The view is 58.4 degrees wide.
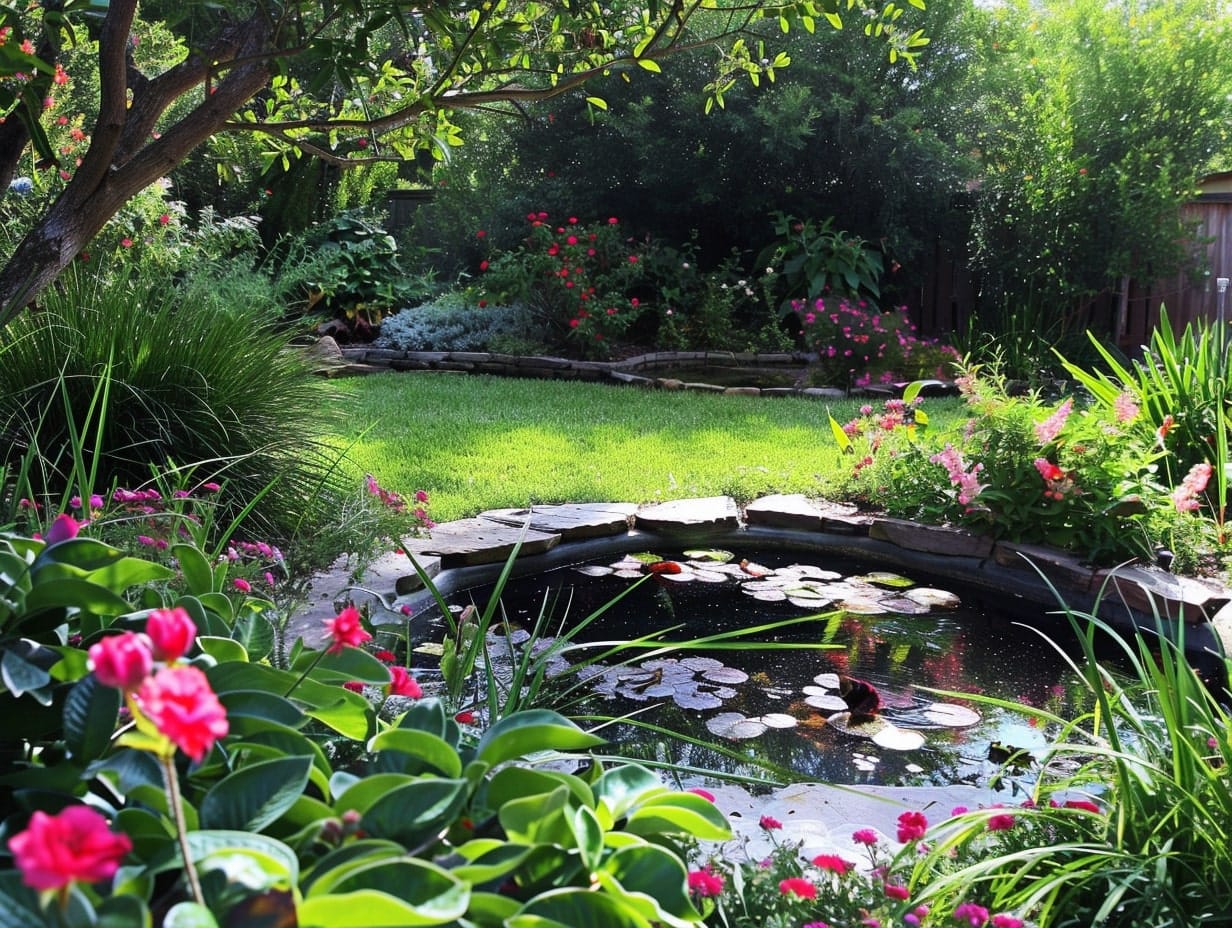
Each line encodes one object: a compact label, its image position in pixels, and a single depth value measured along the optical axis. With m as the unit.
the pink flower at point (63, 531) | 1.21
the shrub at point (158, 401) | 3.38
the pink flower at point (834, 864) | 1.48
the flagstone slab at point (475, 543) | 3.75
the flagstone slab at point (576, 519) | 4.09
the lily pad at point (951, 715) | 2.76
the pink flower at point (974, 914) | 1.32
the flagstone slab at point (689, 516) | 4.28
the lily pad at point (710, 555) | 4.18
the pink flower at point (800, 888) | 1.37
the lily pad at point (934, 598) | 3.73
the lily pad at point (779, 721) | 2.71
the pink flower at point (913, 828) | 1.56
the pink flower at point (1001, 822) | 1.68
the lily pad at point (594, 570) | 3.96
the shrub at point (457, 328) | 9.05
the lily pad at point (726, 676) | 3.01
